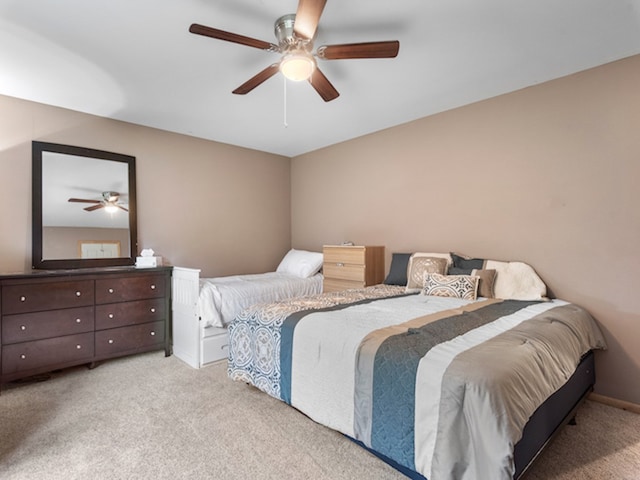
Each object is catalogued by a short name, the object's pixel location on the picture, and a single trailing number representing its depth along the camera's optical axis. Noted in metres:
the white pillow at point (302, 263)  4.02
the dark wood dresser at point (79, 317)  2.52
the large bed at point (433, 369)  1.19
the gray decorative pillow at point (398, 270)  3.26
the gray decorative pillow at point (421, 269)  2.93
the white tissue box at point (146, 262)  3.25
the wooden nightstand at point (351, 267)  3.54
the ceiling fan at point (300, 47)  1.66
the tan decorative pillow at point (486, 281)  2.60
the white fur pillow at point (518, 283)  2.52
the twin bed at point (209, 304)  2.94
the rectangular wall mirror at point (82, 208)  3.00
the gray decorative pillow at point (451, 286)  2.54
